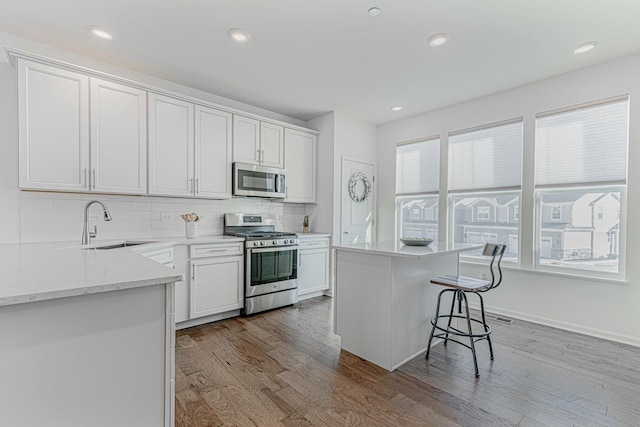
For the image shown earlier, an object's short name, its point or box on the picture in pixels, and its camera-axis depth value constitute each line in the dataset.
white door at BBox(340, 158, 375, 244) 4.61
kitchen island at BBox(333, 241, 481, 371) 2.29
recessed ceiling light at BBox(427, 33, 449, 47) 2.50
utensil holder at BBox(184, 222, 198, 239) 3.40
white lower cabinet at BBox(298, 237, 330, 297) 4.11
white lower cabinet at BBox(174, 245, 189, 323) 3.00
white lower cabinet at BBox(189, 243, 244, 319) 3.11
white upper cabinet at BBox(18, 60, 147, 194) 2.43
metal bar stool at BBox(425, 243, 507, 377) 2.29
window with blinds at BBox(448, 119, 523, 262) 3.60
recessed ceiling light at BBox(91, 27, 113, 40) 2.46
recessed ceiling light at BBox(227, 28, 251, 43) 2.48
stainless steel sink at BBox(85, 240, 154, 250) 2.66
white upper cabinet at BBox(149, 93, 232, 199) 3.11
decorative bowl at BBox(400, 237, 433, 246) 2.60
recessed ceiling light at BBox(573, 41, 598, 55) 2.64
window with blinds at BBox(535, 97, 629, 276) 2.94
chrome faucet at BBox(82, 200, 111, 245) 2.44
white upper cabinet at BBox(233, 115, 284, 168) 3.76
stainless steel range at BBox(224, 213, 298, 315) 3.50
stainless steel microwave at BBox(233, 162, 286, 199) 3.71
